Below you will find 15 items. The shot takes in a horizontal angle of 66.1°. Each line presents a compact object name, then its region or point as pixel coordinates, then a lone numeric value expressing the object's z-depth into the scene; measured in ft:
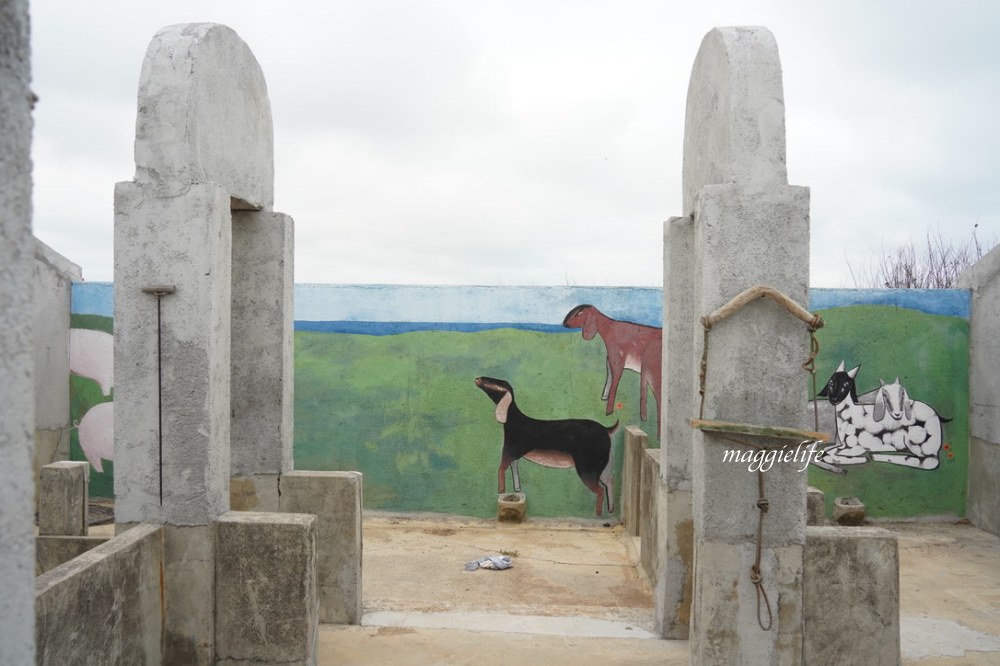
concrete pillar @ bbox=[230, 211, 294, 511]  18.47
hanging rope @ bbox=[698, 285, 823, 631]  12.86
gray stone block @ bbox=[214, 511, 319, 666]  13.79
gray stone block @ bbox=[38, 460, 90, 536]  22.35
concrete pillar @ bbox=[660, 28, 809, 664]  13.20
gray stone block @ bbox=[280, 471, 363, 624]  18.56
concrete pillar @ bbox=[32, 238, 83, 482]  32.50
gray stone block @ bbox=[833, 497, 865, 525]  30.30
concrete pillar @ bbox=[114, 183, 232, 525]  13.96
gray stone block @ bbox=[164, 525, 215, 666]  13.93
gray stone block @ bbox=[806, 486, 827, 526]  18.72
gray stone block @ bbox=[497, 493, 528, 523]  30.32
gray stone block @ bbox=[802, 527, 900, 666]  13.60
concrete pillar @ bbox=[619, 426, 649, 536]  27.13
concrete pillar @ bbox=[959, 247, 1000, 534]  29.81
